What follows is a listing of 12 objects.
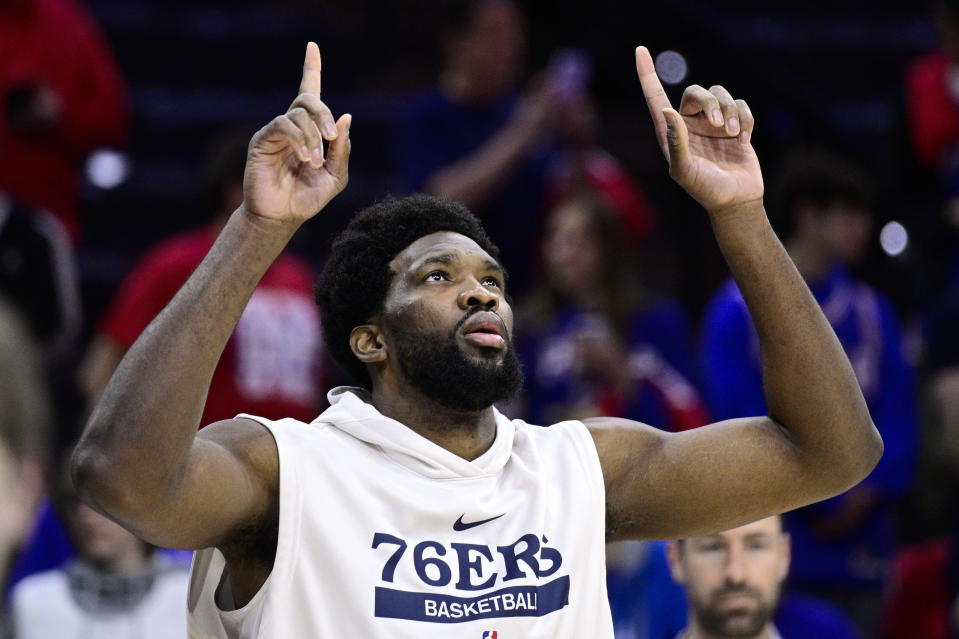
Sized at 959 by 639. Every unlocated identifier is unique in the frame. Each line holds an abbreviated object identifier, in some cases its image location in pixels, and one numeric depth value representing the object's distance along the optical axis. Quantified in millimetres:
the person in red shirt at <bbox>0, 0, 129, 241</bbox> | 12422
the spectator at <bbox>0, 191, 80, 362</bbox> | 11672
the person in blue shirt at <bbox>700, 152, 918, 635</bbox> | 10992
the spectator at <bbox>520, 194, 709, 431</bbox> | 11336
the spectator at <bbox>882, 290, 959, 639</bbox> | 11328
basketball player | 5699
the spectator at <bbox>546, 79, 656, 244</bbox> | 12305
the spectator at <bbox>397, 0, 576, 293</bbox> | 11992
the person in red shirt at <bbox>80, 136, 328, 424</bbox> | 11367
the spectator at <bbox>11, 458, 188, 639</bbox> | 9758
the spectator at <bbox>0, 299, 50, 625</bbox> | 8627
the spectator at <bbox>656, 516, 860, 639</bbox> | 8203
